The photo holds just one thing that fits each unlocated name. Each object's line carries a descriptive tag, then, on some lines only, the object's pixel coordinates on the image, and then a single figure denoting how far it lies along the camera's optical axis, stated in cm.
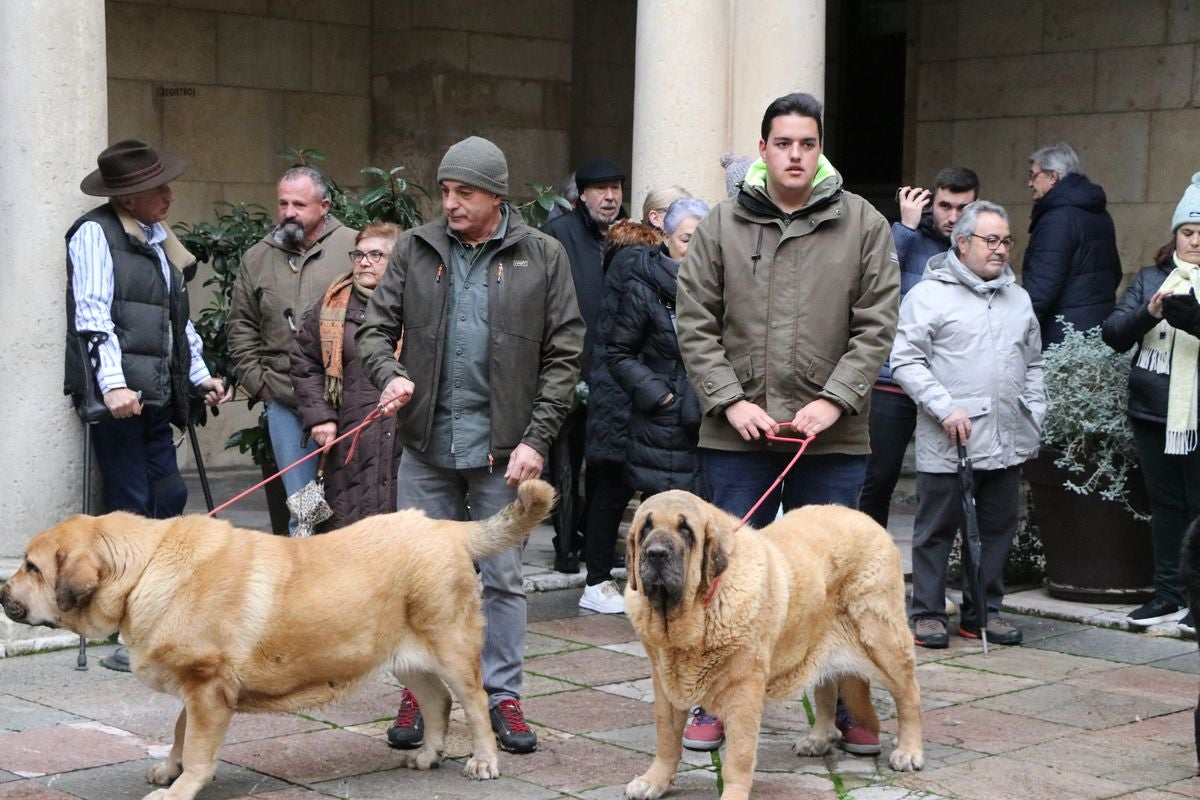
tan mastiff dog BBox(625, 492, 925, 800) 990
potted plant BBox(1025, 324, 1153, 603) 1652
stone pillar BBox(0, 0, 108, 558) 1475
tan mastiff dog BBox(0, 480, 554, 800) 1013
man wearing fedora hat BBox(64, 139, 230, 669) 1360
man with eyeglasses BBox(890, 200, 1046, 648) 1508
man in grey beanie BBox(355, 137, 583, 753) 1163
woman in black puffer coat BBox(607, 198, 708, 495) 1529
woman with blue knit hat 1520
